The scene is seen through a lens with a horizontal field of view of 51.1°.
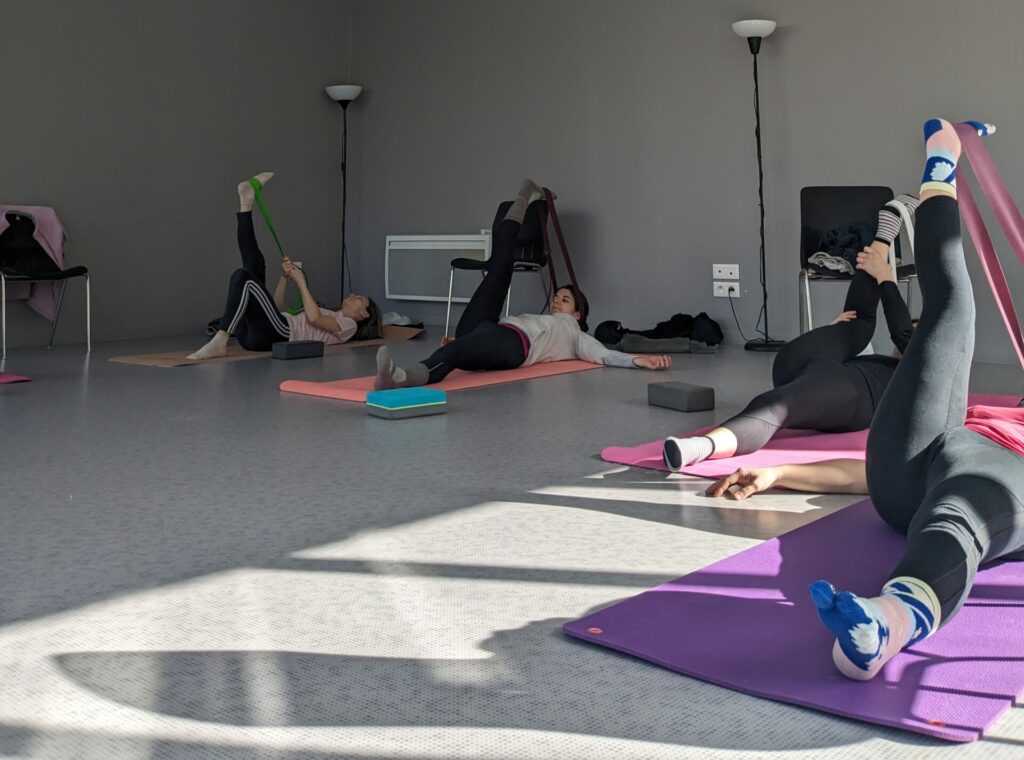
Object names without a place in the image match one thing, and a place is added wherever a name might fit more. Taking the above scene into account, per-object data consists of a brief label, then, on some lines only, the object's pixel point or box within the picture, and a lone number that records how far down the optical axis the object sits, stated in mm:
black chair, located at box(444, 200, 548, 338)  6988
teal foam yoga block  4102
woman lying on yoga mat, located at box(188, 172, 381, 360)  5918
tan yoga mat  5780
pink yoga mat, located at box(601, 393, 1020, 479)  3146
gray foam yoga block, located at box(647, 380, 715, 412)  4215
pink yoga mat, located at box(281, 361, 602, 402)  4637
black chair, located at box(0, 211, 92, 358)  6160
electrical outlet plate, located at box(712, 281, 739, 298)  6848
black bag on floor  6602
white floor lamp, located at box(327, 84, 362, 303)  8367
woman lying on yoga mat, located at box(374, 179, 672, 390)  4836
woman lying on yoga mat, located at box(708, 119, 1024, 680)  1607
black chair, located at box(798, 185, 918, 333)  5891
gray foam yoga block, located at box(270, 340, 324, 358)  6034
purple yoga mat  1524
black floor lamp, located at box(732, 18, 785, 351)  6316
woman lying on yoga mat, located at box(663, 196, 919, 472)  3115
